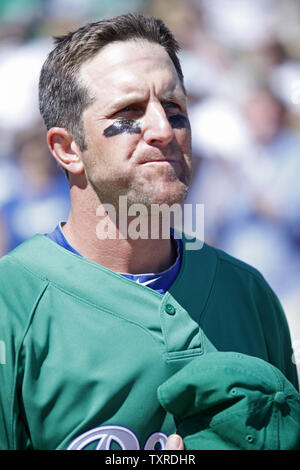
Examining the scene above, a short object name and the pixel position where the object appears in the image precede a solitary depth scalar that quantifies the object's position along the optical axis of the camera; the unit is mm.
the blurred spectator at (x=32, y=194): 6824
